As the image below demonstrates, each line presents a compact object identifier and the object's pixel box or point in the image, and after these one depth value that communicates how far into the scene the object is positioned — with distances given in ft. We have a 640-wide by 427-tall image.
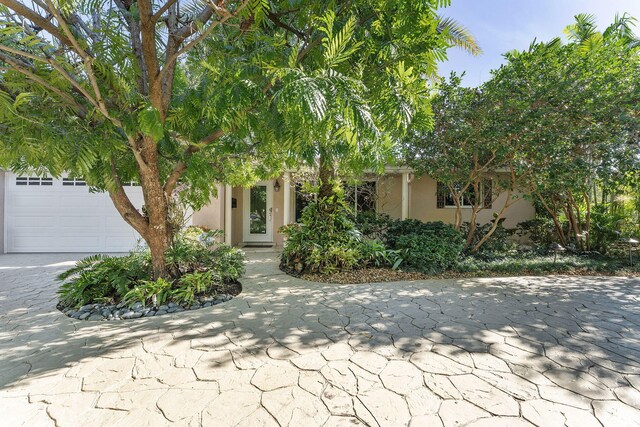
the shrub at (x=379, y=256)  23.65
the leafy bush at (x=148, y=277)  15.06
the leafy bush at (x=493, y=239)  29.91
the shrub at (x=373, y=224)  29.50
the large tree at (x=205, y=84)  8.11
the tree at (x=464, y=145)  21.99
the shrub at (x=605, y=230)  29.32
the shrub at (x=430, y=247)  23.36
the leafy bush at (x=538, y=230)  34.06
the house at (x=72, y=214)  30.76
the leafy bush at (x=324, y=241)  22.24
